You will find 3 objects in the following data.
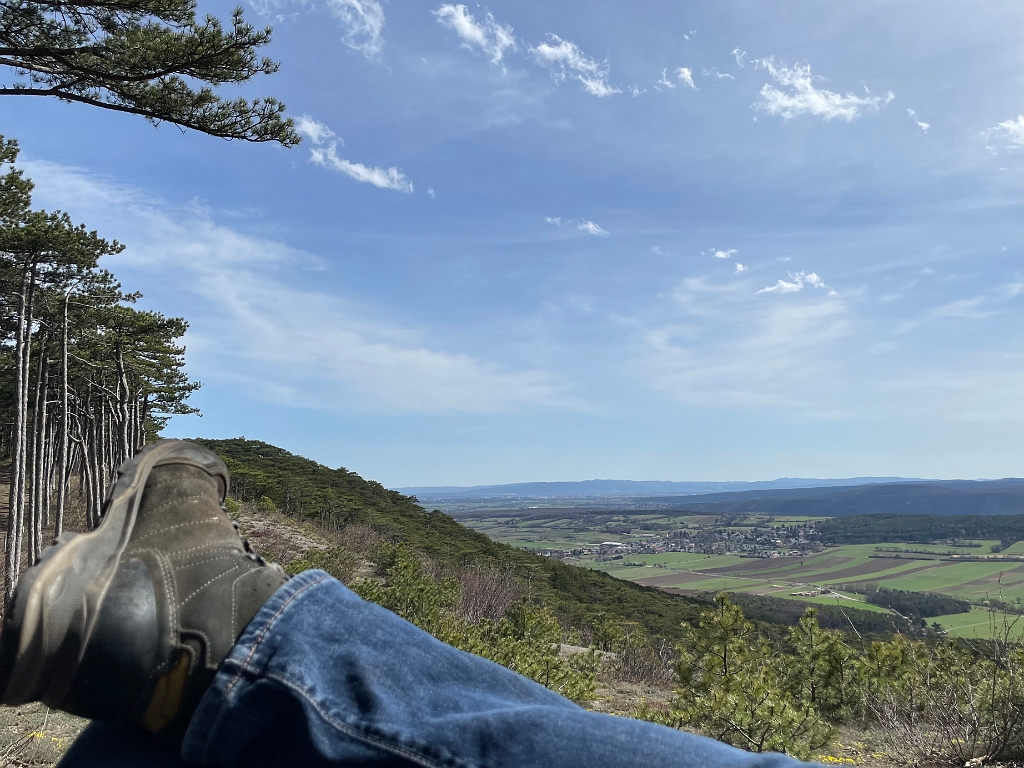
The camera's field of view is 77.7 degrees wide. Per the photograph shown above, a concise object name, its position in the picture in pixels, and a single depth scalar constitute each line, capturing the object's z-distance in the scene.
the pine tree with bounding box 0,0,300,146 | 5.99
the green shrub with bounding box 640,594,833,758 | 3.97
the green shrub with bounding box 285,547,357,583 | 12.32
